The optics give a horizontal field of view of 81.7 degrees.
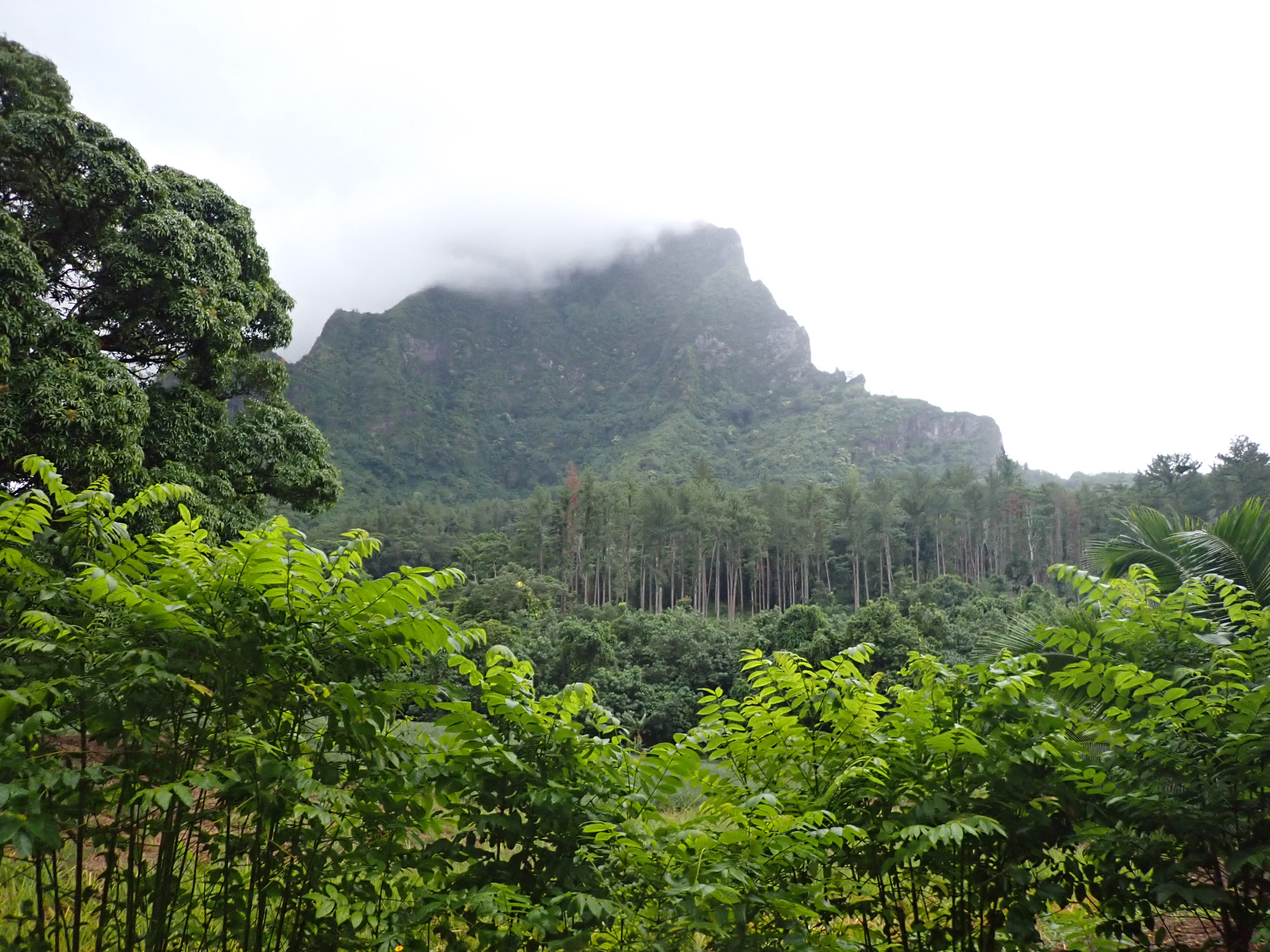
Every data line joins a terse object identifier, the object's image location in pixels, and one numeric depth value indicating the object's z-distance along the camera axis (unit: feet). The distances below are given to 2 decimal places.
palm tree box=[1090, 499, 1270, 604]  19.51
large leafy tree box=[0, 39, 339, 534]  30.76
